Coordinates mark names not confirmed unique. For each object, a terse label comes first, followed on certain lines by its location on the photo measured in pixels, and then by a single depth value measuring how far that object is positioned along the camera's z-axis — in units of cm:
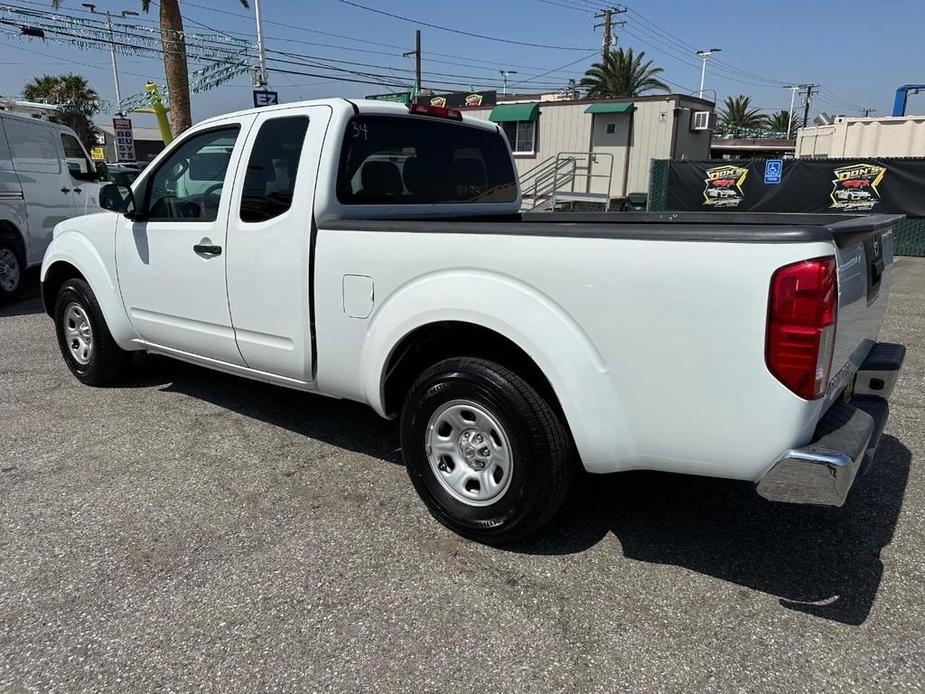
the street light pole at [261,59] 2380
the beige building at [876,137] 1866
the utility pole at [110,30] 1822
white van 840
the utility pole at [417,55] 3962
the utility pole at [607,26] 4619
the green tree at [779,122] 6756
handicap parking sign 1422
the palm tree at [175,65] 1538
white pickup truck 225
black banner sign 1340
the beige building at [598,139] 2195
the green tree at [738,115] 6488
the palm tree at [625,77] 3947
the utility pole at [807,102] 7791
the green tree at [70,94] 4444
